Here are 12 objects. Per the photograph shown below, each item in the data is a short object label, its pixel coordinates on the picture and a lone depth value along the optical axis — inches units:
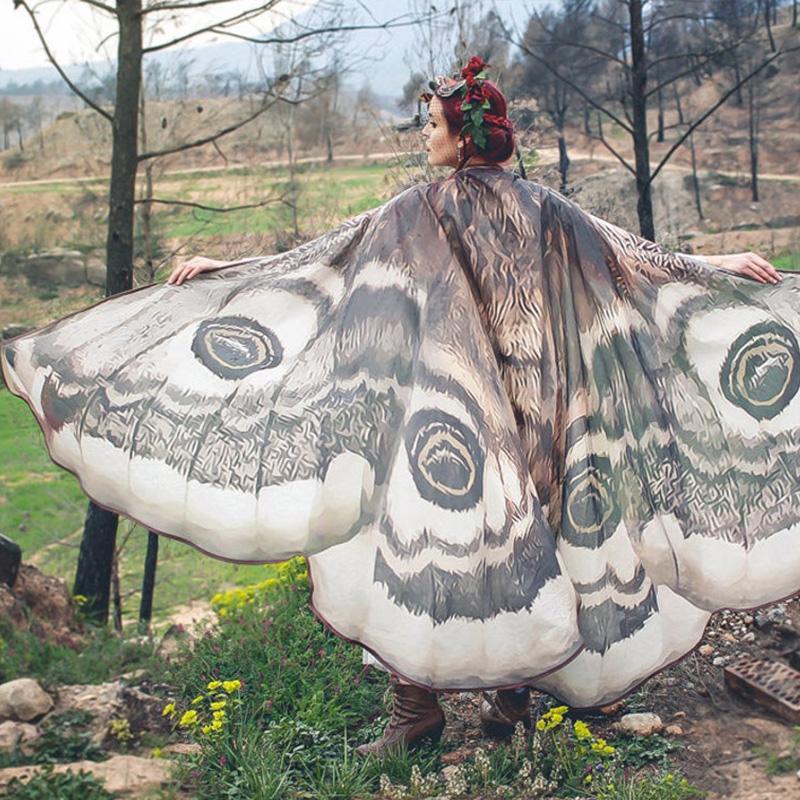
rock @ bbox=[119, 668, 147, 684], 193.9
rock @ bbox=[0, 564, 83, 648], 208.1
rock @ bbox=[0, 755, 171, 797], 149.9
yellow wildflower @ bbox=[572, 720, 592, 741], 152.3
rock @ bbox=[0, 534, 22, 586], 213.8
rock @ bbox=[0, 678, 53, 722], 170.1
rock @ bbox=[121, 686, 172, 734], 173.6
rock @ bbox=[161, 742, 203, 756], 164.0
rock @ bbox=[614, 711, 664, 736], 162.7
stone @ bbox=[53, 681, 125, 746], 169.5
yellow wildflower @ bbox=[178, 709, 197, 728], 154.9
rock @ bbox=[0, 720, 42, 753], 159.0
